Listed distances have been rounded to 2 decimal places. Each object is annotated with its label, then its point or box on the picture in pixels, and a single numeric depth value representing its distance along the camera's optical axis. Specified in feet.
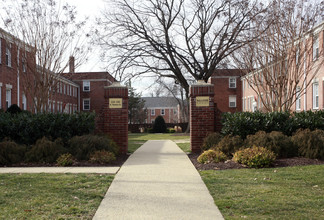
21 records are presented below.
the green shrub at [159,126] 142.00
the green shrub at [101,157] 31.32
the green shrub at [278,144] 31.71
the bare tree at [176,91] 167.57
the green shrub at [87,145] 32.78
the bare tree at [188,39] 64.81
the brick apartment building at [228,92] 158.10
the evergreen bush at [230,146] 33.27
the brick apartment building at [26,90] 49.16
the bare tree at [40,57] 46.70
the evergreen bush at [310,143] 30.28
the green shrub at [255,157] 27.53
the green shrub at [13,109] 61.43
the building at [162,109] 276.00
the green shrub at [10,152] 31.48
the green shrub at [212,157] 31.12
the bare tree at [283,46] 43.14
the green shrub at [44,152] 32.09
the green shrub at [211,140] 36.86
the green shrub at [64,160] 30.73
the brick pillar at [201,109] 39.55
